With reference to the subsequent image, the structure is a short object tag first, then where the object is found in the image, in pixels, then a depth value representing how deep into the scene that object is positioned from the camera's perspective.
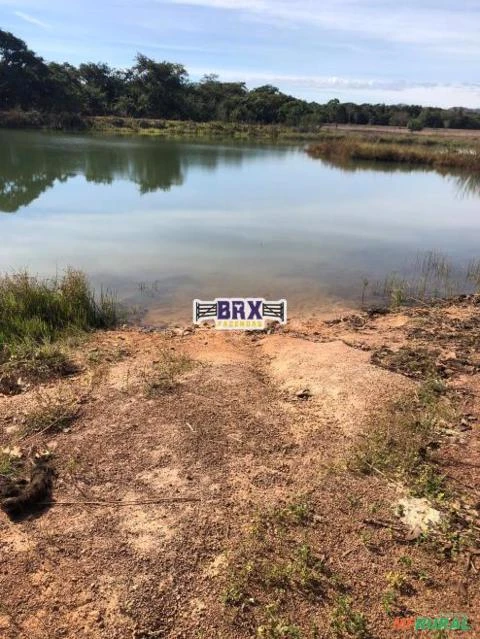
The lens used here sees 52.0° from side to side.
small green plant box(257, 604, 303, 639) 1.81
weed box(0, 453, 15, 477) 2.63
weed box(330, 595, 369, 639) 1.82
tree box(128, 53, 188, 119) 47.25
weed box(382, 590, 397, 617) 1.91
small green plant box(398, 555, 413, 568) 2.11
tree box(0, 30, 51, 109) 38.12
